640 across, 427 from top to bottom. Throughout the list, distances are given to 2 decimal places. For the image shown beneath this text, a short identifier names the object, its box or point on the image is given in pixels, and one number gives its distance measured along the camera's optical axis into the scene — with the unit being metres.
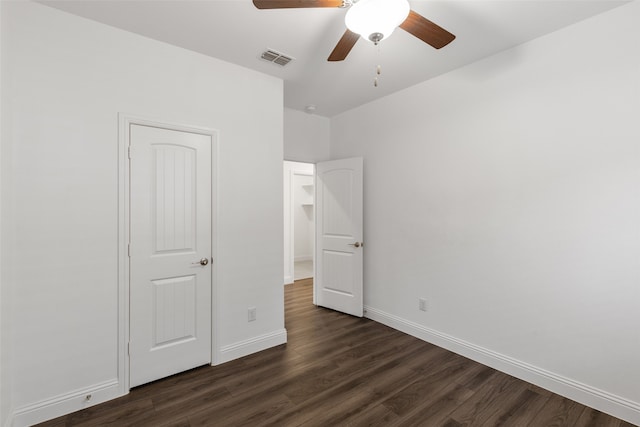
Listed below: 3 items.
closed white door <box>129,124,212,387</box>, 2.33
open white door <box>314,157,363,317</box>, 3.83
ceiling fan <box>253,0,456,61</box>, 1.42
